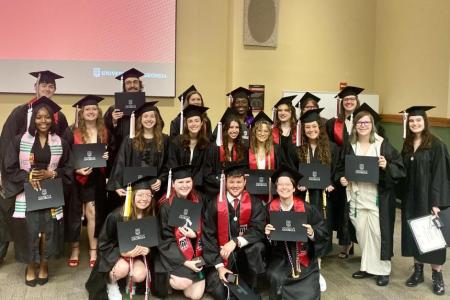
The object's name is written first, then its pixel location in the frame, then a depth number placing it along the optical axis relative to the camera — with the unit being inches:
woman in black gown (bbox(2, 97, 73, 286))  144.4
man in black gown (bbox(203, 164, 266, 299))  138.3
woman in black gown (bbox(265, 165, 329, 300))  134.6
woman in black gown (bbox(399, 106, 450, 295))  145.5
